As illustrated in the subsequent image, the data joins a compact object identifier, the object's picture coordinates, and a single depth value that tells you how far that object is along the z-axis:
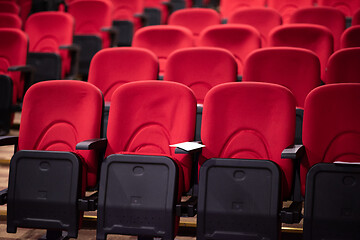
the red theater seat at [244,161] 5.08
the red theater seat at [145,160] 5.15
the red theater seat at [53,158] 5.28
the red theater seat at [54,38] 7.98
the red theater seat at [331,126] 5.34
